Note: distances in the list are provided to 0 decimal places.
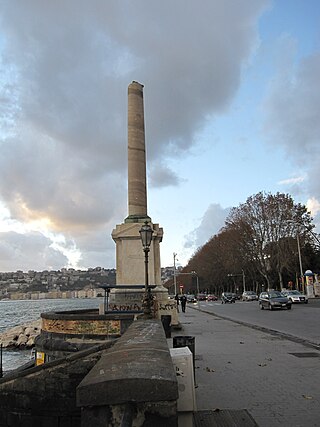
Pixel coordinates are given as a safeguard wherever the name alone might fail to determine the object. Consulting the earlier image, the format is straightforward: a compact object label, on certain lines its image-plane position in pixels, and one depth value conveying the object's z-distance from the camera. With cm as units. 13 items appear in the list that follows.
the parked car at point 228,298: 6384
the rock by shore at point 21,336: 3238
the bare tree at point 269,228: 5691
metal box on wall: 495
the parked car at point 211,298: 8528
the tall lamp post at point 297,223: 5602
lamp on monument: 1300
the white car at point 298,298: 4438
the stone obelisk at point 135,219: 2058
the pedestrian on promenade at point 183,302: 4406
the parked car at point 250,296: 6664
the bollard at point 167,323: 1579
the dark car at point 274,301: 3553
